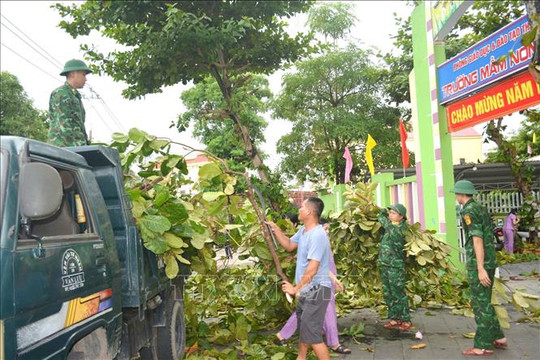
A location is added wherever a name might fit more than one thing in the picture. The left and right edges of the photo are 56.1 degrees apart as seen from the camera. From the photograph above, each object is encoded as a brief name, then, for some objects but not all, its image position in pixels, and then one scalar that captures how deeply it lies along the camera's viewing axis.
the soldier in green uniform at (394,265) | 6.21
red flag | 10.92
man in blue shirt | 4.44
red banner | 7.08
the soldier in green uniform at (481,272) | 5.37
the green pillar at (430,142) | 9.16
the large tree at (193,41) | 10.72
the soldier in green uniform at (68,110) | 4.66
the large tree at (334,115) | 22.39
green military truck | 2.44
